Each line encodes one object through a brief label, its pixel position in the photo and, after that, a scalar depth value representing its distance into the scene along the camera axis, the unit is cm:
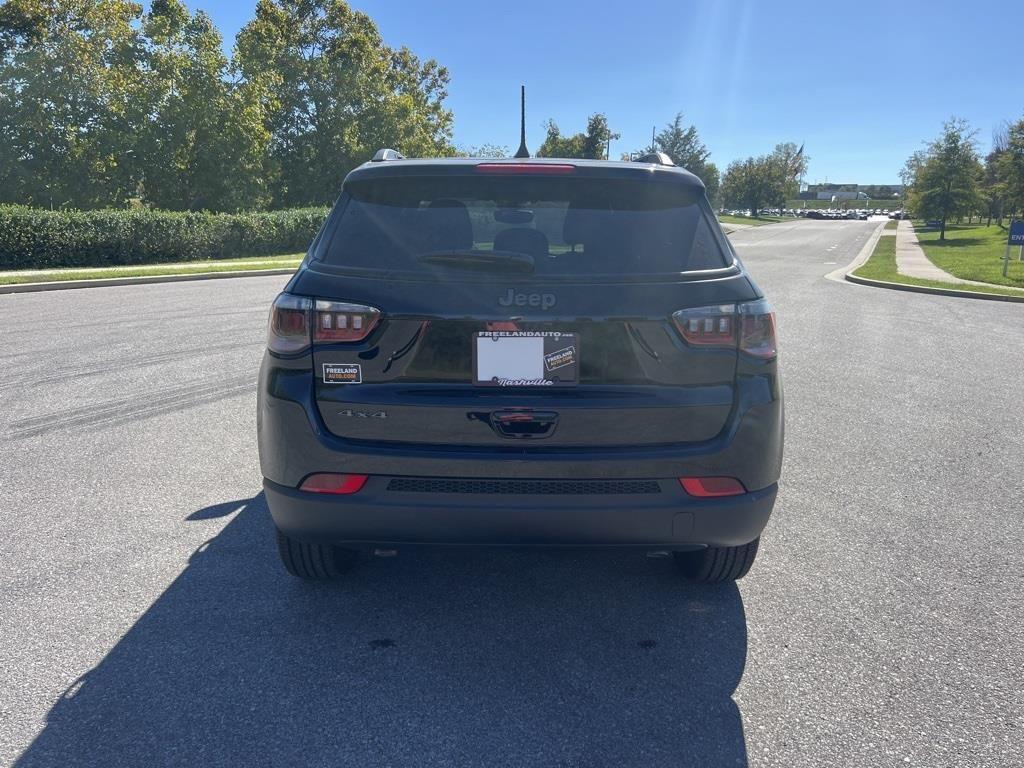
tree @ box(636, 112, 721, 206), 7400
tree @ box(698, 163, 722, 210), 8364
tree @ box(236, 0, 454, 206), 3841
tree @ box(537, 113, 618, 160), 5281
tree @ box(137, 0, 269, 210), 2869
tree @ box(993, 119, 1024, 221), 3538
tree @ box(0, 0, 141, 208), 2531
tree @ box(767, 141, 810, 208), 11581
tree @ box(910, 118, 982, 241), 4188
